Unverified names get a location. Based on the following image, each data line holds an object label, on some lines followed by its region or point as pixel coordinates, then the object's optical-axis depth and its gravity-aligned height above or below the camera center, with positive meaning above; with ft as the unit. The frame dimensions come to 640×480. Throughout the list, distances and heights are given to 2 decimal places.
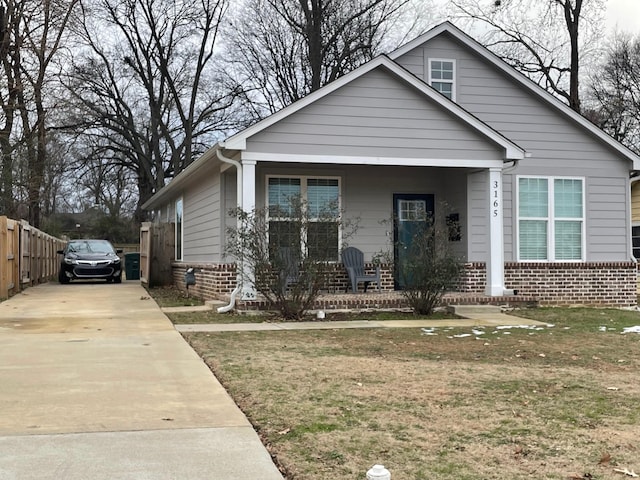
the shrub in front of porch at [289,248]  35.45 +0.50
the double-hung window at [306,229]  35.40 +1.48
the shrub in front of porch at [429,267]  37.06 -0.53
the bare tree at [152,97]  103.04 +25.77
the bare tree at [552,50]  70.90 +23.12
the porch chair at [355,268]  44.73 -0.71
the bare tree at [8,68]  59.79 +17.59
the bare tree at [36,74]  61.05 +17.83
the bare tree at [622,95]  106.22 +25.76
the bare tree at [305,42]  95.40 +32.35
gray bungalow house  42.14 +5.12
